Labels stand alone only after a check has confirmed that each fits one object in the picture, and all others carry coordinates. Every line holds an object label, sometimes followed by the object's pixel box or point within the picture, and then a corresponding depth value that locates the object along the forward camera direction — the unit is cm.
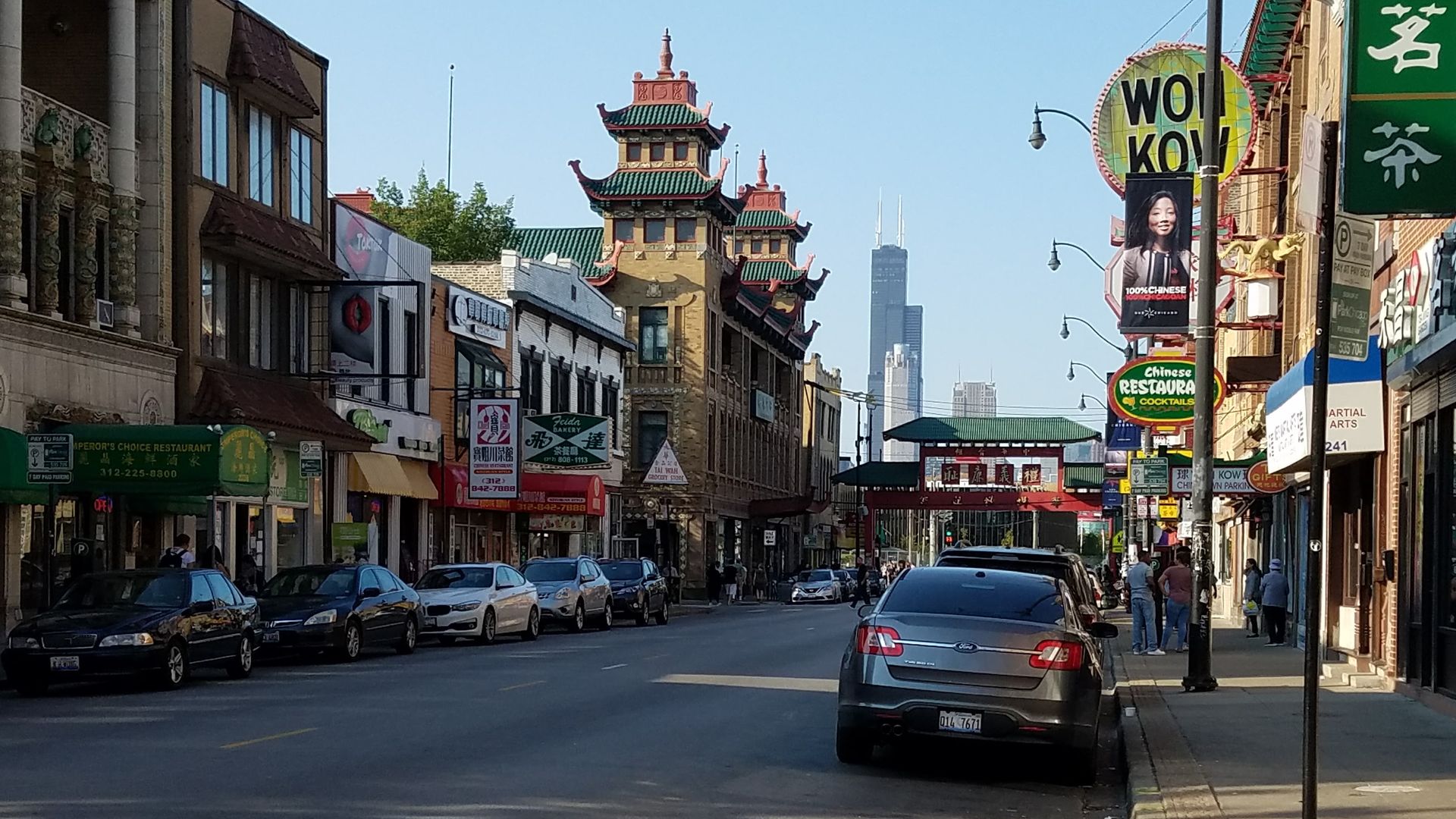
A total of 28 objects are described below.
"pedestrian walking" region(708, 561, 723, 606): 7038
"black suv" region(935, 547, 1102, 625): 1792
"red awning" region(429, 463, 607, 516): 5306
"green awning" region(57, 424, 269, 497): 2858
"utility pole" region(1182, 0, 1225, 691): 2100
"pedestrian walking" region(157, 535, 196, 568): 3000
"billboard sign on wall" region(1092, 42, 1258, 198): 2609
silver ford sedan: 1326
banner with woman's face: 2305
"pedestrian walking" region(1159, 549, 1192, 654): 2923
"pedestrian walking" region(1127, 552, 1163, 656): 2992
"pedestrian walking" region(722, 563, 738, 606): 7169
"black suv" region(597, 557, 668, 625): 4328
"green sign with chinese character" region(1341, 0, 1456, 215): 983
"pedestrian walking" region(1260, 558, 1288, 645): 3269
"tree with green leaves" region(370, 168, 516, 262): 7719
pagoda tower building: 7456
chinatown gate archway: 9125
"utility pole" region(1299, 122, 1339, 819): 888
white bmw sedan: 3281
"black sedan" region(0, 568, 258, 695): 2048
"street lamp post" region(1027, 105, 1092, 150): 3469
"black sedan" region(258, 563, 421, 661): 2656
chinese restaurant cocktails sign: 2789
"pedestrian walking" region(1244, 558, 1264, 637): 3694
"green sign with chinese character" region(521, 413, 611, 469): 4909
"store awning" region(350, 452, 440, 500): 4231
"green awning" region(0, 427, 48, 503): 2669
